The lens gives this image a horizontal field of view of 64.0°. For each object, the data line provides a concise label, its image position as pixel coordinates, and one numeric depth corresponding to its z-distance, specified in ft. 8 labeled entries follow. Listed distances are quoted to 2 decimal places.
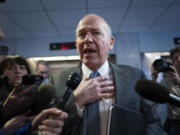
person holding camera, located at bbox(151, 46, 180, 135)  3.01
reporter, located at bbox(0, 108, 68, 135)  1.29
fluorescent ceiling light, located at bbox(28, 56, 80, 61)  11.56
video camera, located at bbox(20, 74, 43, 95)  1.25
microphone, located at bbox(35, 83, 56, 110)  1.36
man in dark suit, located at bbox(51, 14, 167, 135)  2.06
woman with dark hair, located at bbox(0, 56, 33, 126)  1.32
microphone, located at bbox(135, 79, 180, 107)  1.22
